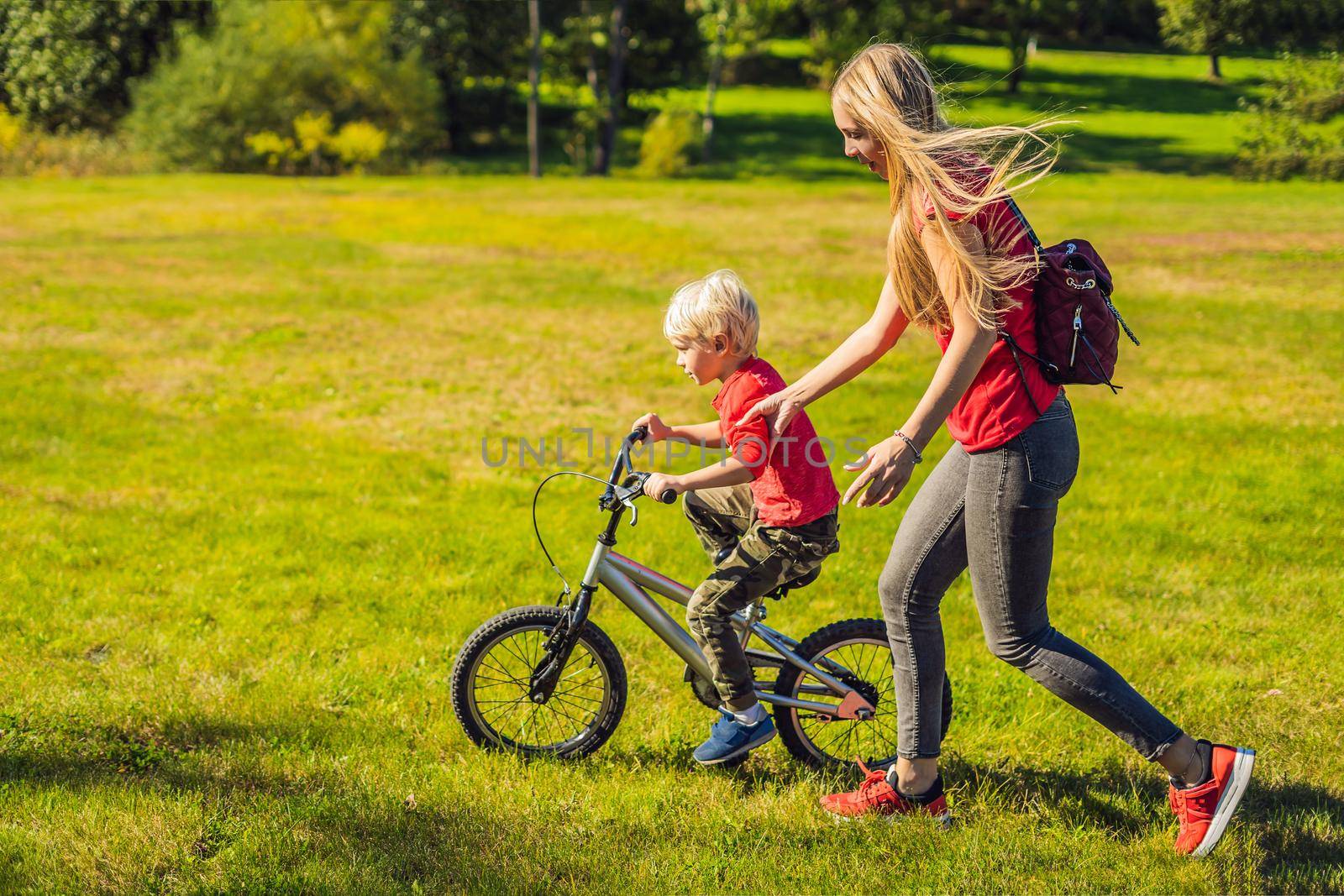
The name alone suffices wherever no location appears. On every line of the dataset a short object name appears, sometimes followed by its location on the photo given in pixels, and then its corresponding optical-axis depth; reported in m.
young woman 3.15
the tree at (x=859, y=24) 48.53
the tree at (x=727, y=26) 42.12
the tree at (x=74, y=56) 39.00
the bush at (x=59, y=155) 32.34
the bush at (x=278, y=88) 35.41
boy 3.79
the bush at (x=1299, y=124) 27.95
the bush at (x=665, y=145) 37.62
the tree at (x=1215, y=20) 26.23
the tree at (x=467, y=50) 42.72
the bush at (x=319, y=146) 34.94
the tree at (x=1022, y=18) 51.25
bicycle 4.24
